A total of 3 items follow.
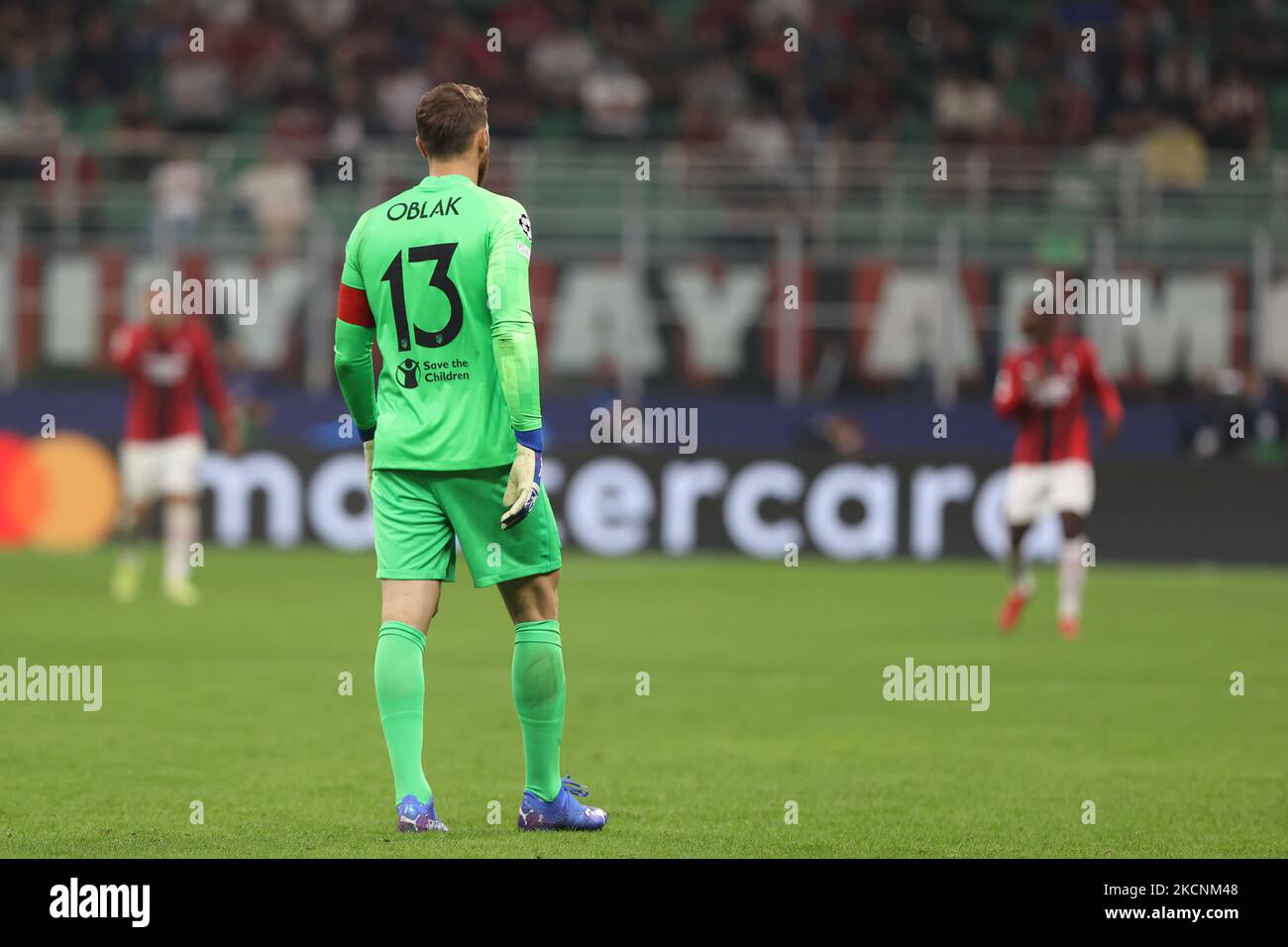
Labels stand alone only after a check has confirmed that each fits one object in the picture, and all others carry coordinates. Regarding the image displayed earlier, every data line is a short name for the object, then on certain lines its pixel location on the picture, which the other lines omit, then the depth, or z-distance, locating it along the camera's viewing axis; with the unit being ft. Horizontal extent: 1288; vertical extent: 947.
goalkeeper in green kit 21.09
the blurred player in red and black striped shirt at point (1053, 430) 48.26
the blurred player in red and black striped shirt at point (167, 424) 53.47
